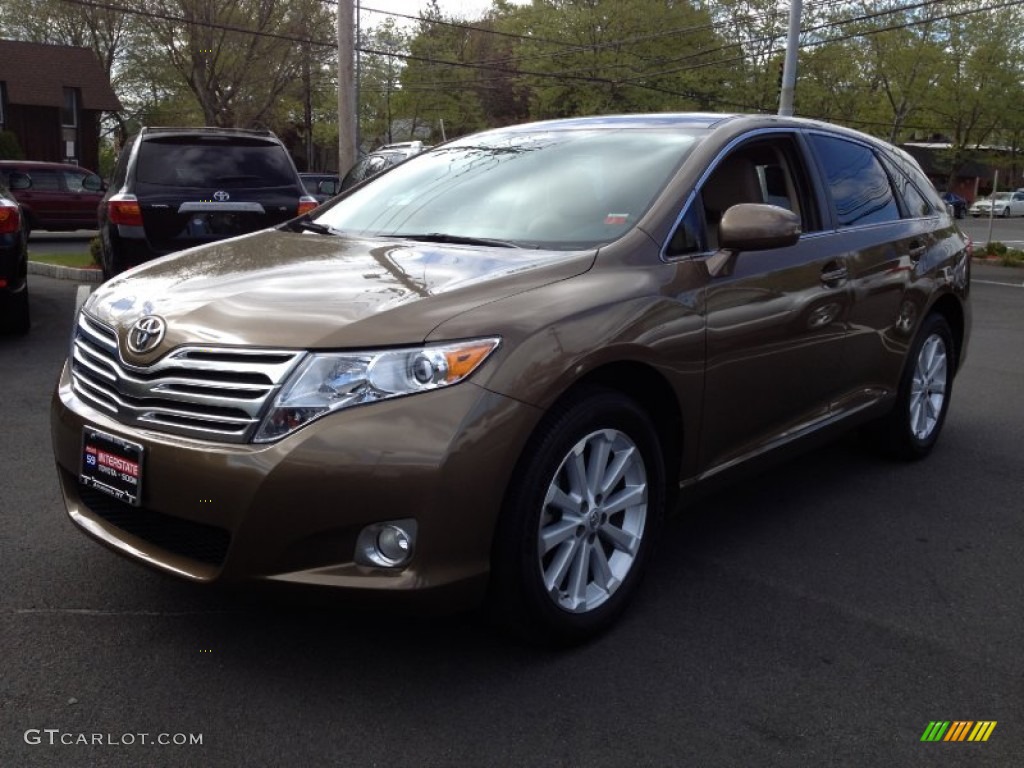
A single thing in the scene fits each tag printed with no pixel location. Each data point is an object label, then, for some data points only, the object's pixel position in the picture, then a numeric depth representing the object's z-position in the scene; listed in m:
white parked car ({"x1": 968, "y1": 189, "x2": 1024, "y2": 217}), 54.03
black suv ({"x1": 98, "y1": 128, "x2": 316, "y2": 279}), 7.79
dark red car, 20.83
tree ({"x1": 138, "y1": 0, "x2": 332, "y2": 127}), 29.95
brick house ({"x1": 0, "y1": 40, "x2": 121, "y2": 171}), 37.41
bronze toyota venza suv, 2.61
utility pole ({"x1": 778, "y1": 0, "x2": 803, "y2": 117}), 19.58
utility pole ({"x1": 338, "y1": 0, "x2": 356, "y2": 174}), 16.62
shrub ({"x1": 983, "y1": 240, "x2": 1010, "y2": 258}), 20.72
